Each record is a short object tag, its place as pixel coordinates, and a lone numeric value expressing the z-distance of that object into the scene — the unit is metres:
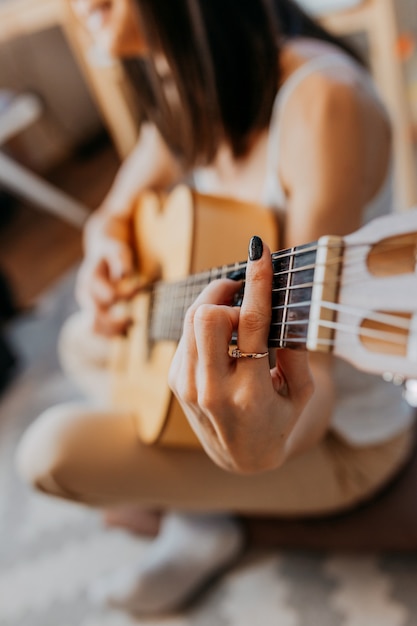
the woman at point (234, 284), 0.45
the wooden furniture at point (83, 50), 1.46
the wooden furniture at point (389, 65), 1.22
